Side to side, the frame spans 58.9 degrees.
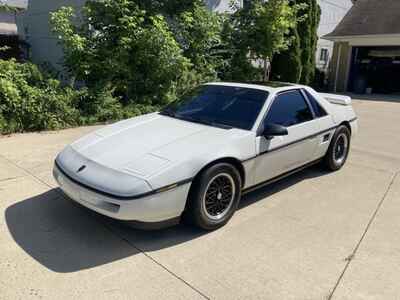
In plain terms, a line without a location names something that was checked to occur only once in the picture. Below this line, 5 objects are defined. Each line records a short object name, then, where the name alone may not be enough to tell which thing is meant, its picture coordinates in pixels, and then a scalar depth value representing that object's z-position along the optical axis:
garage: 18.89
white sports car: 2.96
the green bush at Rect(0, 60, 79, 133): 6.48
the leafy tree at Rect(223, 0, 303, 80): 10.07
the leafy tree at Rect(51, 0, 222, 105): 7.89
